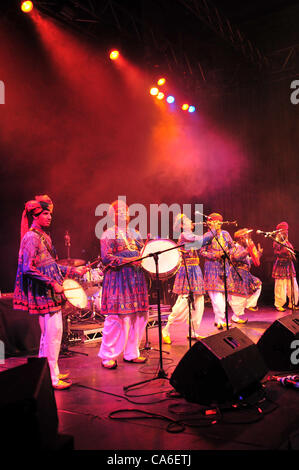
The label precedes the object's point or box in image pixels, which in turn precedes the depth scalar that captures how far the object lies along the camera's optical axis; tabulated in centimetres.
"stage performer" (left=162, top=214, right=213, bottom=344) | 664
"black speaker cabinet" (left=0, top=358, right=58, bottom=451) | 211
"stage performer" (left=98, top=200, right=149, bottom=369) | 515
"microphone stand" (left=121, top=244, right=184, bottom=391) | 430
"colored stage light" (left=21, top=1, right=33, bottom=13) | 682
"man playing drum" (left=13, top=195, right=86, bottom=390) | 416
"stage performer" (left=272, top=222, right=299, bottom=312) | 979
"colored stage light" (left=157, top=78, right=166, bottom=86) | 1030
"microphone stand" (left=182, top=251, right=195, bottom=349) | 620
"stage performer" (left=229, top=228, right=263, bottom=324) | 832
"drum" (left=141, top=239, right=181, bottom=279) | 602
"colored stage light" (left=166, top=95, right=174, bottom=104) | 1116
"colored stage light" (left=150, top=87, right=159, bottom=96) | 1038
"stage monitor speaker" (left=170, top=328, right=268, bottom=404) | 338
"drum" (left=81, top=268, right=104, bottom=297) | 741
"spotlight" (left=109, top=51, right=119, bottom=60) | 892
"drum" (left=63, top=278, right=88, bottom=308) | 595
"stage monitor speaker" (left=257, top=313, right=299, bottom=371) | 462
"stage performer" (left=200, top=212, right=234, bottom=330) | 744
